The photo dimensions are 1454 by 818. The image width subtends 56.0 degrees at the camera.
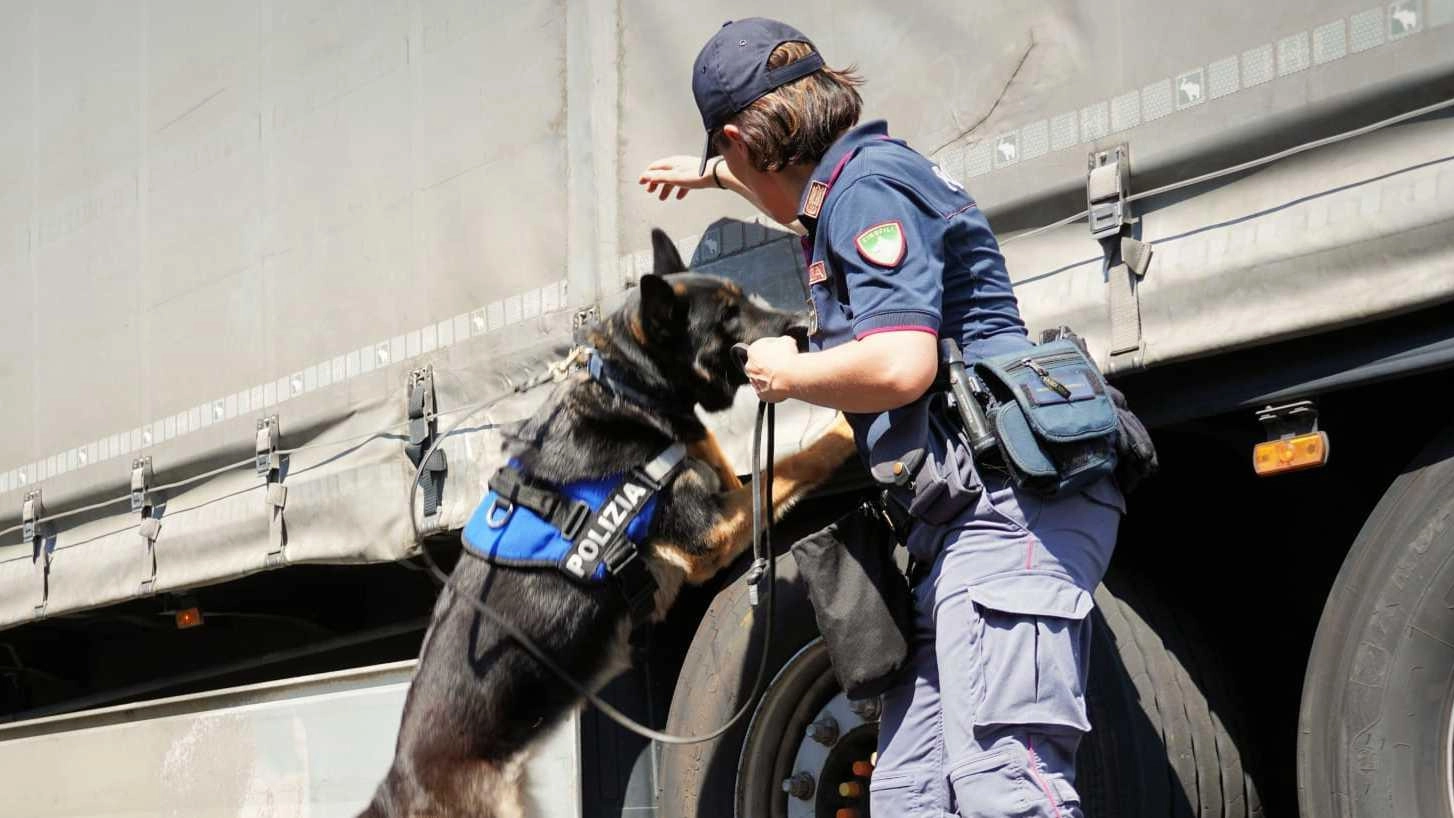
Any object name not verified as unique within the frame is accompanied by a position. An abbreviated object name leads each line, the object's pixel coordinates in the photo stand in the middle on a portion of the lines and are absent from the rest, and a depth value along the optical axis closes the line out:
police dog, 3.60
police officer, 2.28
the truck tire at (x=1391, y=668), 2.42
